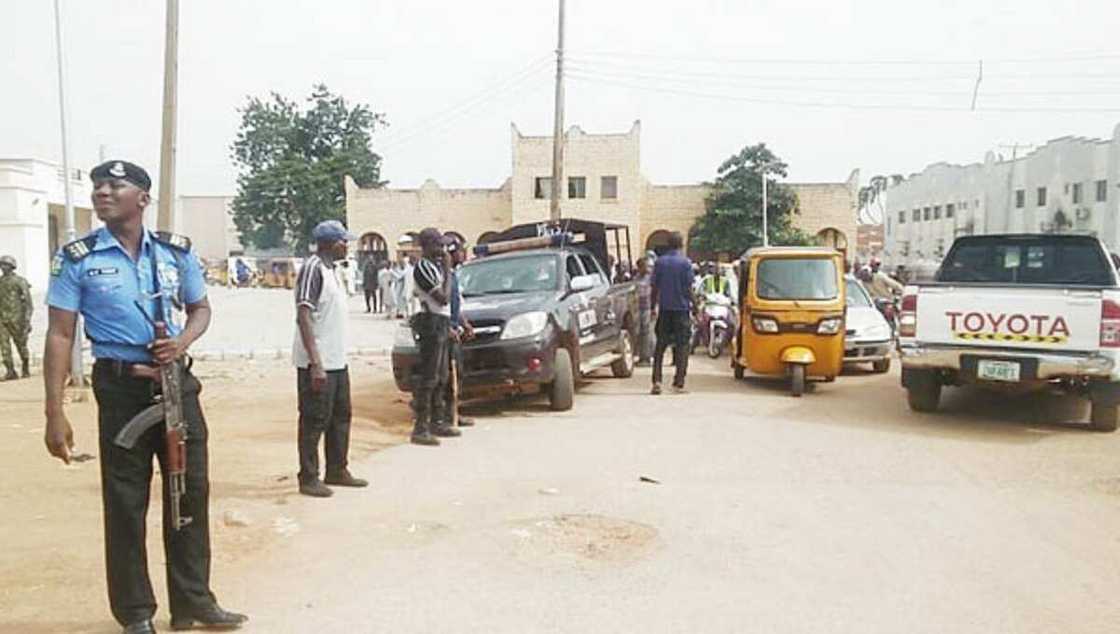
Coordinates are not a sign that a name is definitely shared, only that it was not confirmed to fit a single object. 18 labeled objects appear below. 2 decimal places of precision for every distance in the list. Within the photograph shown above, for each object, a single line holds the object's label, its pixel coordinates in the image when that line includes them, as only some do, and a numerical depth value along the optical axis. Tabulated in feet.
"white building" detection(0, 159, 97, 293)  110.52
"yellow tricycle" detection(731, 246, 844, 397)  36.11
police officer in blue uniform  12.48
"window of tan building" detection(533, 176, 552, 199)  144.66
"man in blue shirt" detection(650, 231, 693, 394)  36.78
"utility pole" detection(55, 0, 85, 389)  38.81
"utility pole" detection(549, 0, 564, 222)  75.61
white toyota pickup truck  27.61
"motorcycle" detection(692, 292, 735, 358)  50.75
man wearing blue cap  20.52
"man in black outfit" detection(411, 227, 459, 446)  26.27
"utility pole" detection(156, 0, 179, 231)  38.32
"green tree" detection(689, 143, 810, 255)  139.23
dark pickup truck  30.96
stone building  143.64
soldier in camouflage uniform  43.45
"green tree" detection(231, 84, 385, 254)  193.06
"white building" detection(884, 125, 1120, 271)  125.29
